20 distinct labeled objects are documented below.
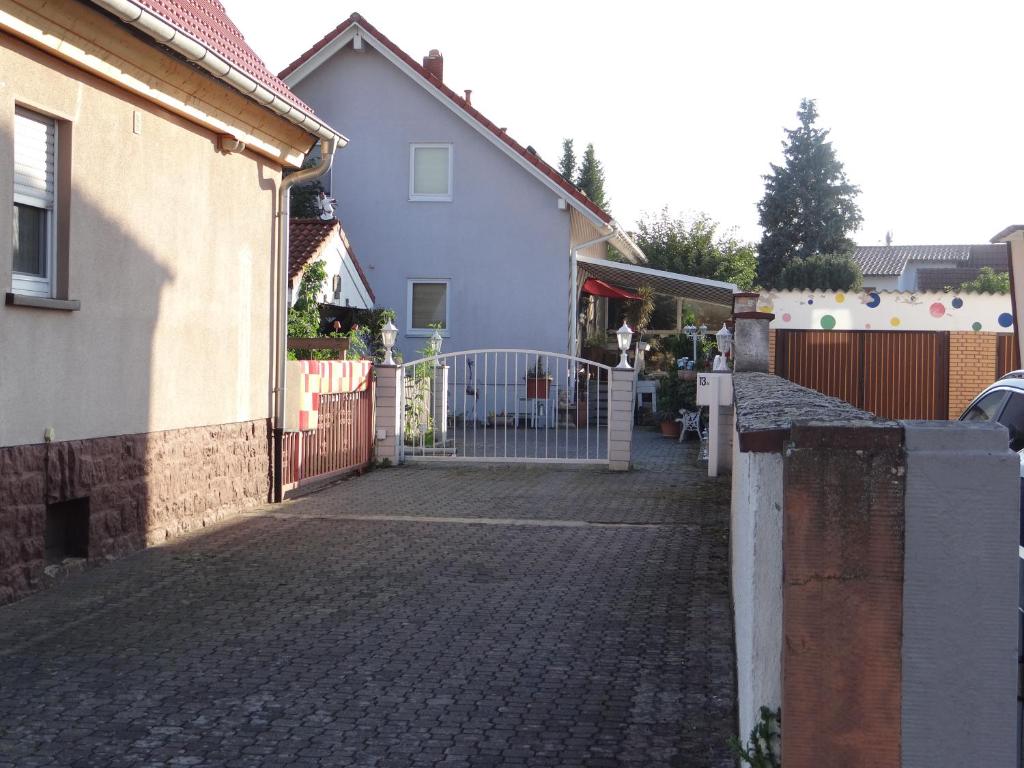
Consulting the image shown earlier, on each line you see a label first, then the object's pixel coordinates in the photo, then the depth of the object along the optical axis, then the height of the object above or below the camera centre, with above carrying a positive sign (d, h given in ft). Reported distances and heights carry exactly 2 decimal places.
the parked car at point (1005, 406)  24.16 -0.32
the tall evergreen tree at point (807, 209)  194.70 +30.88
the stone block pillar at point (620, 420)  52.01 -1.35
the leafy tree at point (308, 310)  52.75 +3.79
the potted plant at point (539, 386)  73.56 +0.21
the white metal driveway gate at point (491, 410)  56.03 -1.25
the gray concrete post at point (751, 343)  41.39 +1.71
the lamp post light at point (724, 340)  59.02 +2.59
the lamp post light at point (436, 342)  59.26 +2.45
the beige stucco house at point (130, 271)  24.68 +3.01
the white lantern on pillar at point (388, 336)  52.08 +2.40
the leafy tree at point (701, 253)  148.77 +18.12
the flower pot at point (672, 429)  72.49 -2.43
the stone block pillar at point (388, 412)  53.21 -1.06
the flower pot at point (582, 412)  77.36 -1.50
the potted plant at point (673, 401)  70.49 -0.65
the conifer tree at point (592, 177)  246.88 +45.78
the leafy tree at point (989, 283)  161.68 +16.23
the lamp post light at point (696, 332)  77.46 +3.98
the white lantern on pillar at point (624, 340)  51.42 +2.26
